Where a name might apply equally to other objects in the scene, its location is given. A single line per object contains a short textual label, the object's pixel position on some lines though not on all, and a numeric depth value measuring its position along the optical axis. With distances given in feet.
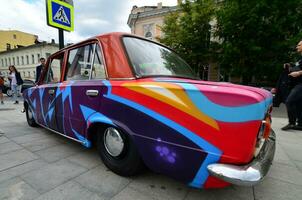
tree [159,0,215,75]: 42.01
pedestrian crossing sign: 13.28
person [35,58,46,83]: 19.39
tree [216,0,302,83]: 29.07
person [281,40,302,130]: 12.35
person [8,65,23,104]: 26.86
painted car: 3.92
